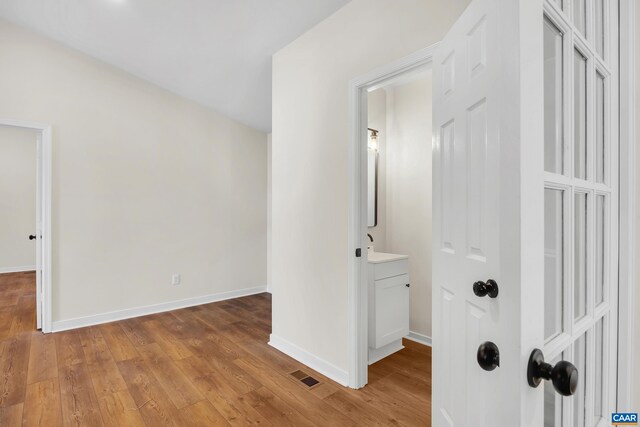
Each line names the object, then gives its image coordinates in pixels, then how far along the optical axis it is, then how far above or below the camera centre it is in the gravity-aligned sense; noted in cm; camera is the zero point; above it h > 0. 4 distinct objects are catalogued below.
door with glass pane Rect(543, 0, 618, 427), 77 +3
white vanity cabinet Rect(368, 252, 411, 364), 251 -77
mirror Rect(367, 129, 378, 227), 325 +35
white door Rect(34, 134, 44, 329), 321 -17
